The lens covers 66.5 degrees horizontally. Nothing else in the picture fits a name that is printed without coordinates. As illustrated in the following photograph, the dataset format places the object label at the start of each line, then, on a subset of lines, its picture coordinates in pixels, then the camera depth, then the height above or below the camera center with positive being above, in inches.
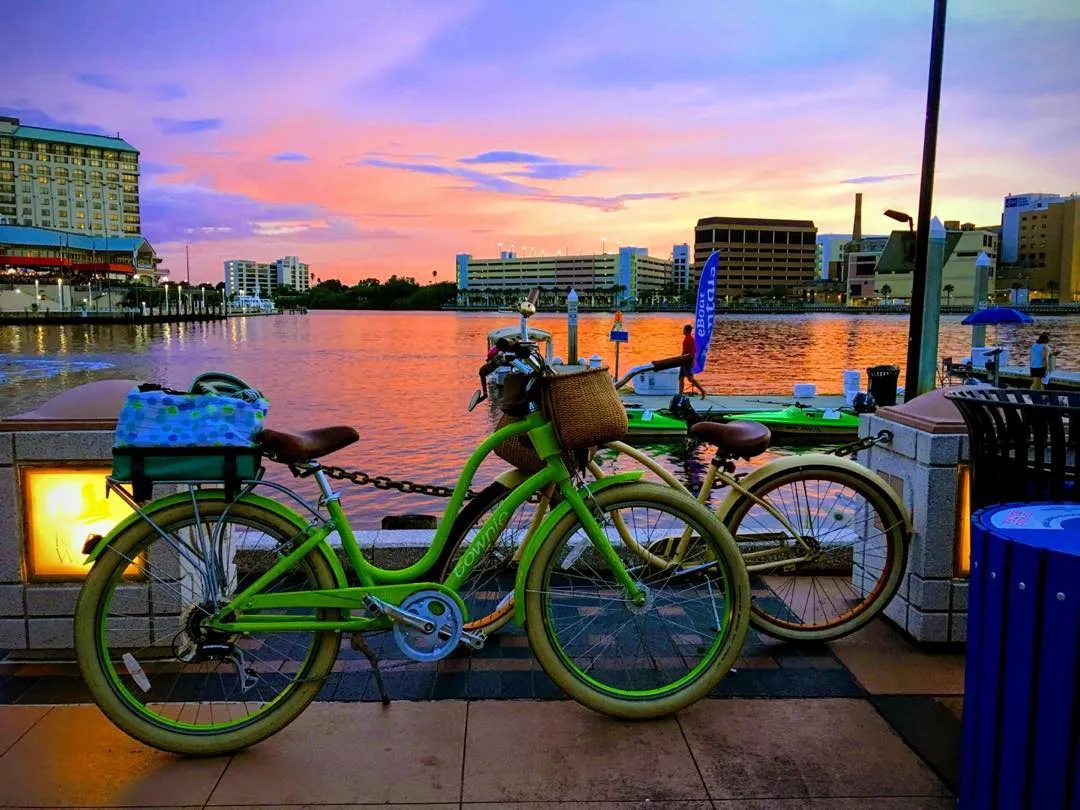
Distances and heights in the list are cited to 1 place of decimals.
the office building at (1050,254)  6599.4 +590.1
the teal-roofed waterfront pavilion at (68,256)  5073.8 +361.3
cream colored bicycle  146.3 -41.7
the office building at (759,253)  7135.8 +606.7
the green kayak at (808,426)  708.0 -89.6
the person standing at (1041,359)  833.5 -35.0
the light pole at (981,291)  922.7 +38.6
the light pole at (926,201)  379.2 +58.4
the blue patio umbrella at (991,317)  914.7 +8.6
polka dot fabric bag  113.5 -18.0
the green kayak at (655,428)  707.4 -93.2
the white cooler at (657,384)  893.8 -72.1
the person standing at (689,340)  837.8 -23.3
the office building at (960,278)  5718.5 +361.1
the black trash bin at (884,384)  765.9 -56.8
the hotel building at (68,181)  6363.2 +1023.1
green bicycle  120.6 -43.1
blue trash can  75.7 -32.3
